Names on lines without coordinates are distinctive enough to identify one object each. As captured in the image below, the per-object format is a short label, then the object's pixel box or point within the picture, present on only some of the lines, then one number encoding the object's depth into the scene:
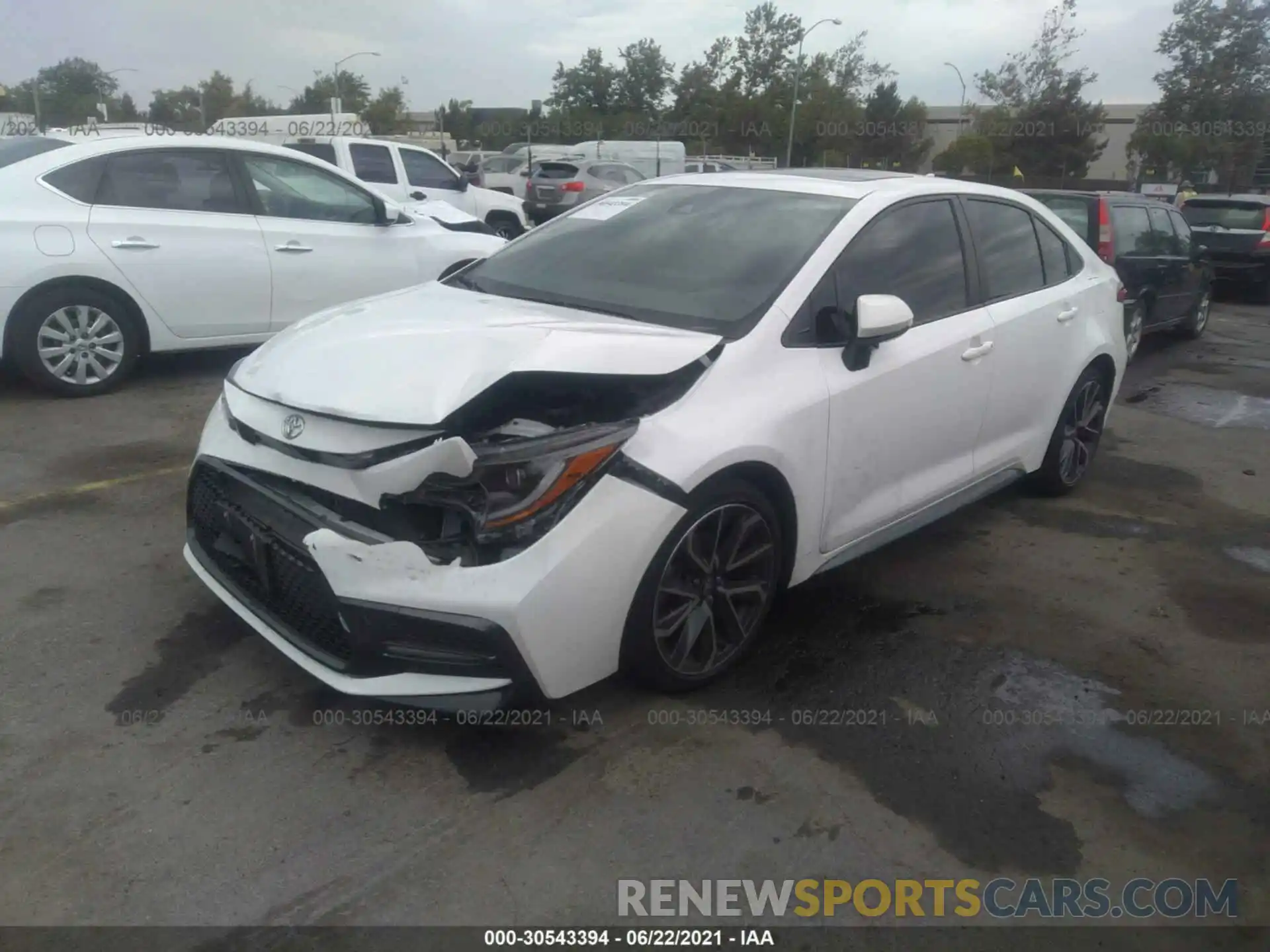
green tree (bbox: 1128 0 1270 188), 43.56
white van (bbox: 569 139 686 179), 28.22
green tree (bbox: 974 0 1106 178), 44.59
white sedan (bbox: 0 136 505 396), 6.19
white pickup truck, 12.50
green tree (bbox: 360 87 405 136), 54.69
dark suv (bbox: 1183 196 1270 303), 14.81
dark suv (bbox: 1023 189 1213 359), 9.09
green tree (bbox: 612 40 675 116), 68.62
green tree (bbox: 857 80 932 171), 51.75
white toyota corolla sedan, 2.82
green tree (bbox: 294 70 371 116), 61.53
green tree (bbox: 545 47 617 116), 69.12
